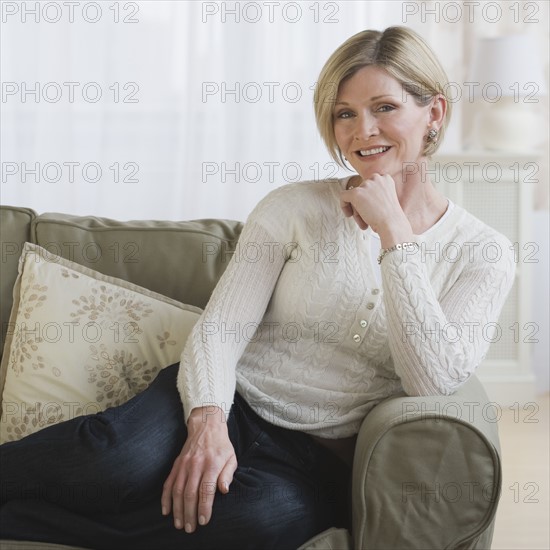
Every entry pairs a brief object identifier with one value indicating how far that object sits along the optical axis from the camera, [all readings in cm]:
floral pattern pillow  242
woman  213
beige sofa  210
